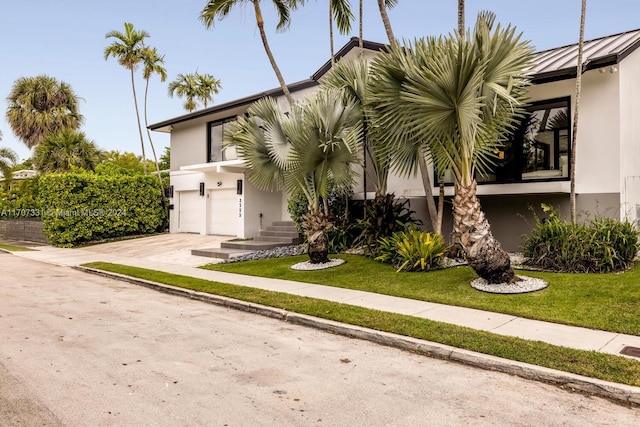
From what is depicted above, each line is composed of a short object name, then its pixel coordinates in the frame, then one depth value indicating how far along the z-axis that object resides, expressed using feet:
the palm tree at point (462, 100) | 25.93
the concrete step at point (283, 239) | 55.01
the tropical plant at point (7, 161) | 91.78
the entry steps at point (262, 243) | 51.70
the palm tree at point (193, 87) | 119.10
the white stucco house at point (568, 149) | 36.45
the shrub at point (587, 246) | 30.96
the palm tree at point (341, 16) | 49.44
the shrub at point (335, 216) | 46.93
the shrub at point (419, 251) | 35.22
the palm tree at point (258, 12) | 45.80
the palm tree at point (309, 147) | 36.40
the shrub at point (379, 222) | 41.73
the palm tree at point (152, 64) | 88.00
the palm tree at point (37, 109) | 100.63
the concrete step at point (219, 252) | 49.85
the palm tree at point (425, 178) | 38.73
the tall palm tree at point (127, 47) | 84.48
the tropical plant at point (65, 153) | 82.33
